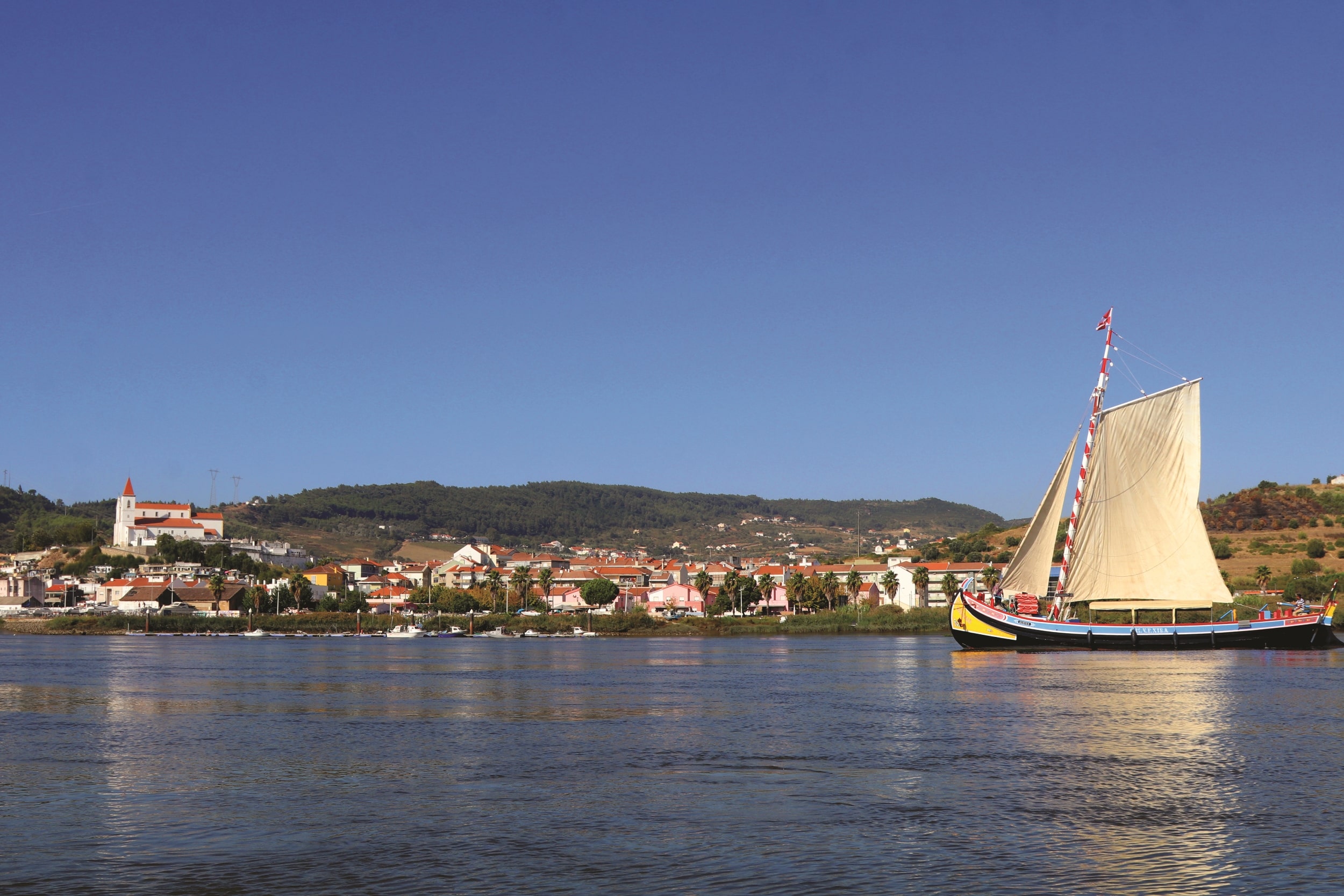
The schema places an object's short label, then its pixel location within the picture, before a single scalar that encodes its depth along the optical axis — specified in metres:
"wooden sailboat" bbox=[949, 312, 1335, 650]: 79.19
